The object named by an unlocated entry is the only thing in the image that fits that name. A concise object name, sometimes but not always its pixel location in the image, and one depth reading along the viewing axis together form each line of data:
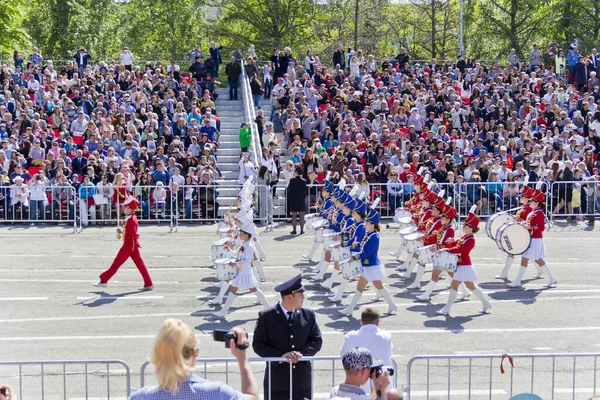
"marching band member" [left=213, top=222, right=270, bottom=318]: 14.82
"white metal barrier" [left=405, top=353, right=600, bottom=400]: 11.27
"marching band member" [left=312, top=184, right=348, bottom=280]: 17.42
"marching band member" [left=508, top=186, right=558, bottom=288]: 17.44
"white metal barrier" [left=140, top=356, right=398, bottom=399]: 11.32
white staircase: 25.49
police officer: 8.38
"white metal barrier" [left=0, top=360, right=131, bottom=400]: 11.14
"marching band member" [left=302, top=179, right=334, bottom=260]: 19.19
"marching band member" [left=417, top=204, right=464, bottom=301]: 15.91
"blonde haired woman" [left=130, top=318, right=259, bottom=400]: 5.26
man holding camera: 6.64
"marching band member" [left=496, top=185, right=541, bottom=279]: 17.81
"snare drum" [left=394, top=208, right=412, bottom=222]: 19.44
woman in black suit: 23.06
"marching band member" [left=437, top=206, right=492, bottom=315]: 15.21
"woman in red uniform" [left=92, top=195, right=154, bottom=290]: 17.14
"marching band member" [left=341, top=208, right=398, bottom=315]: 14.80
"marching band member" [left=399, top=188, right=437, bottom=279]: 17.53
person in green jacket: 27.42
